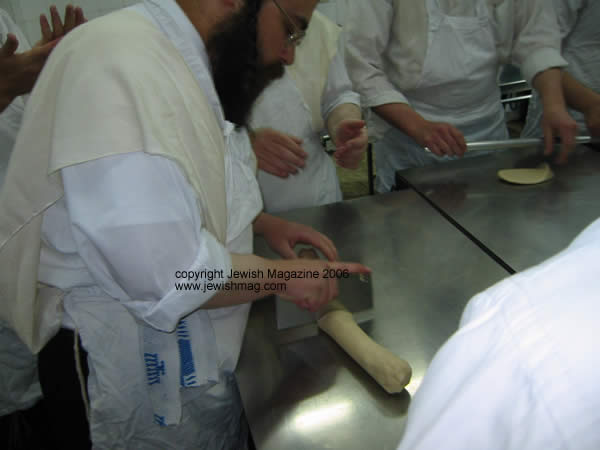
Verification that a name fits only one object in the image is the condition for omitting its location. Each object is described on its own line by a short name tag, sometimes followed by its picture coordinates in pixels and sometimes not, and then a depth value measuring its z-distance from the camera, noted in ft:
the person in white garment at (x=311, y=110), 4.52
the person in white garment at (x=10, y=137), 3.08
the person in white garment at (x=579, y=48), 4.97
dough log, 2.16
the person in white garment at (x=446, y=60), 4.65
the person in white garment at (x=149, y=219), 1.82
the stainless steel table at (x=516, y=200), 3.32
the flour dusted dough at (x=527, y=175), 4.18
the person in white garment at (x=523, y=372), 0.86
